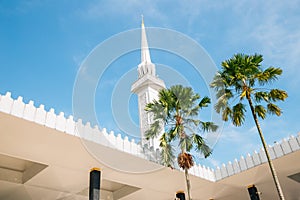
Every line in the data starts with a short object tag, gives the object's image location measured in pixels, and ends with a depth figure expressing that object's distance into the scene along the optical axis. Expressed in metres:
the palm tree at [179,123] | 11.38
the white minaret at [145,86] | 26.20
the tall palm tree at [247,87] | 10.98
